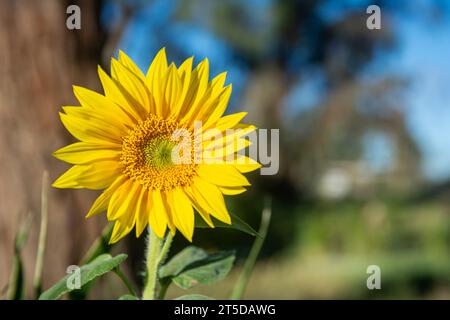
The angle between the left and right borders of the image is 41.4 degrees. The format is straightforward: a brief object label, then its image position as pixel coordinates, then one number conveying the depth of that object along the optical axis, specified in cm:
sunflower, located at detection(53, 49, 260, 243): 43
